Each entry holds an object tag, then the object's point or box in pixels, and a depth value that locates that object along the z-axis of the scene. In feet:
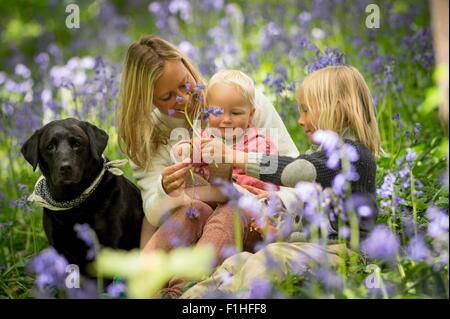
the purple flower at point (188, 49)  16.56
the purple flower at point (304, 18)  18.37
